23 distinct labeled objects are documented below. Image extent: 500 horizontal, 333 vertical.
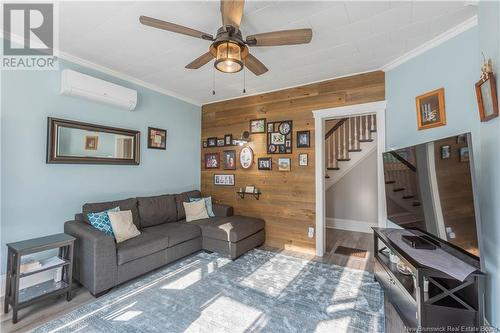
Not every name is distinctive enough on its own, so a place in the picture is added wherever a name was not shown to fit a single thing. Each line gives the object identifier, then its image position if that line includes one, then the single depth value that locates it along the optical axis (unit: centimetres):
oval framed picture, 410
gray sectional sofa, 232
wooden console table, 150
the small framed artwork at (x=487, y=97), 163
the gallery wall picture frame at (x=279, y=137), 374
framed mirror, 267
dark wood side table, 196
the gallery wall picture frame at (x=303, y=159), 358
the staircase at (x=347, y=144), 486
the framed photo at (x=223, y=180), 431
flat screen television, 146
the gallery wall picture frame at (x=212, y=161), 453
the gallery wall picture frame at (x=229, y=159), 429
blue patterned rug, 189
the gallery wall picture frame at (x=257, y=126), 399
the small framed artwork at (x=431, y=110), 230
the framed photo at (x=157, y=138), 379
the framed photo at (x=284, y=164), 373
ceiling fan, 165
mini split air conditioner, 268
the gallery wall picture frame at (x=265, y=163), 390
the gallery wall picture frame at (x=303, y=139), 358
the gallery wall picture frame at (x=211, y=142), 456
